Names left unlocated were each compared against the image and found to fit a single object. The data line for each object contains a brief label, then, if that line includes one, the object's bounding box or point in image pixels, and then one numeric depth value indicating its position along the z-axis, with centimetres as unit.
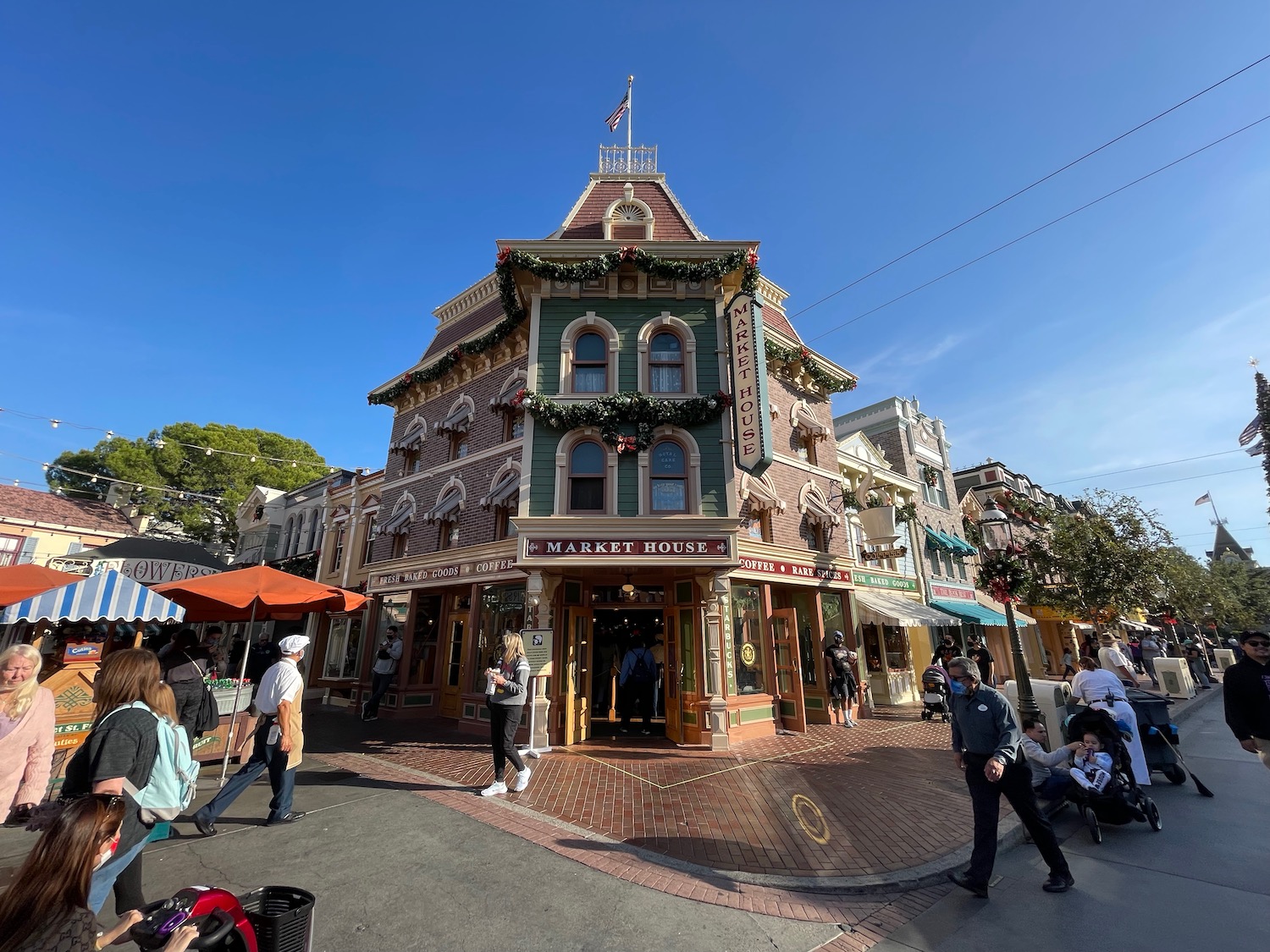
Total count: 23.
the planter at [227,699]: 846
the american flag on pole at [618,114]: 1432
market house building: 1038
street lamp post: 925
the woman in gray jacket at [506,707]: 704
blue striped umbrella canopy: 710
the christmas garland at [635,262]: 1131
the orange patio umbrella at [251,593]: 844
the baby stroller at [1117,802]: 568
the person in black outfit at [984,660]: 1706
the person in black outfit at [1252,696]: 505
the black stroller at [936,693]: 1312
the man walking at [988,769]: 444
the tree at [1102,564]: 1823
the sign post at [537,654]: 938
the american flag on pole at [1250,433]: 1873
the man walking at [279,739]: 568
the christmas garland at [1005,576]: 1099
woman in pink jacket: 350
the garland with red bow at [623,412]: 1079
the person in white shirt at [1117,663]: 1091
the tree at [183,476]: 3000
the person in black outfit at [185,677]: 579
